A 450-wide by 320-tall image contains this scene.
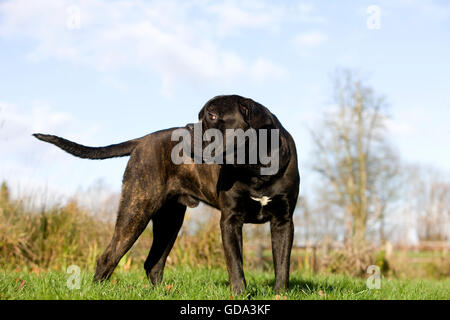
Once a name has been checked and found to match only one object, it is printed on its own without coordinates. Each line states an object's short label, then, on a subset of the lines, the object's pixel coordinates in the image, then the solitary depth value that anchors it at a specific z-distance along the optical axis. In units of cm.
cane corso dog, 380
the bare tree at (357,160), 2395
